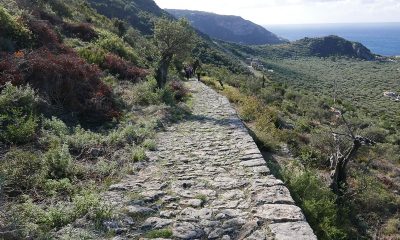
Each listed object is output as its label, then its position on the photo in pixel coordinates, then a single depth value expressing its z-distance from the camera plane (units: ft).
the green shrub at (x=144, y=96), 45.43
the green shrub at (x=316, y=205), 23.67
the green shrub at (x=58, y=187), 19.42
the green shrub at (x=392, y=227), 32.88
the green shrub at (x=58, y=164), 21.33
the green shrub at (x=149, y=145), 29.18
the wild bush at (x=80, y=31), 71.31
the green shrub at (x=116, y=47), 70.65
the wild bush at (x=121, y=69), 56.39
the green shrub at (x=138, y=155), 26.30
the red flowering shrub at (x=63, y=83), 33.96
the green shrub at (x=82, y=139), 26.86
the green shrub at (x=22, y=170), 18.89
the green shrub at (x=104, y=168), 23.09
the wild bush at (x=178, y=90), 54.82
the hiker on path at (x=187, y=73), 93.46
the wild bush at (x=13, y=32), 42.68
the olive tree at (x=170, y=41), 56.18
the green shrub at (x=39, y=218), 14.74
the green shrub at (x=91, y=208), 16.96
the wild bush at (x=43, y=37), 46.88
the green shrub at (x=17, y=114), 24.29
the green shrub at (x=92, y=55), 55.62
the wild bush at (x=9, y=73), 31.73
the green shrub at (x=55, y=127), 27.91
